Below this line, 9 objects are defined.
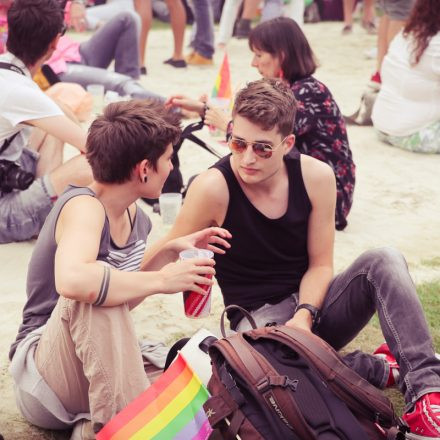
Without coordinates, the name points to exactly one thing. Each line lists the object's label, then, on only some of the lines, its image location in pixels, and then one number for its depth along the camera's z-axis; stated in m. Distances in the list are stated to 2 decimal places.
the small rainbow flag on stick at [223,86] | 6.39
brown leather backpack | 2.63
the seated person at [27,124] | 4.48
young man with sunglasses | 3.26
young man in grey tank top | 2.74
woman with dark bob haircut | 4.65
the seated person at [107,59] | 7.32
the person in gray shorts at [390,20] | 8.11
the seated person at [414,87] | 6.43
